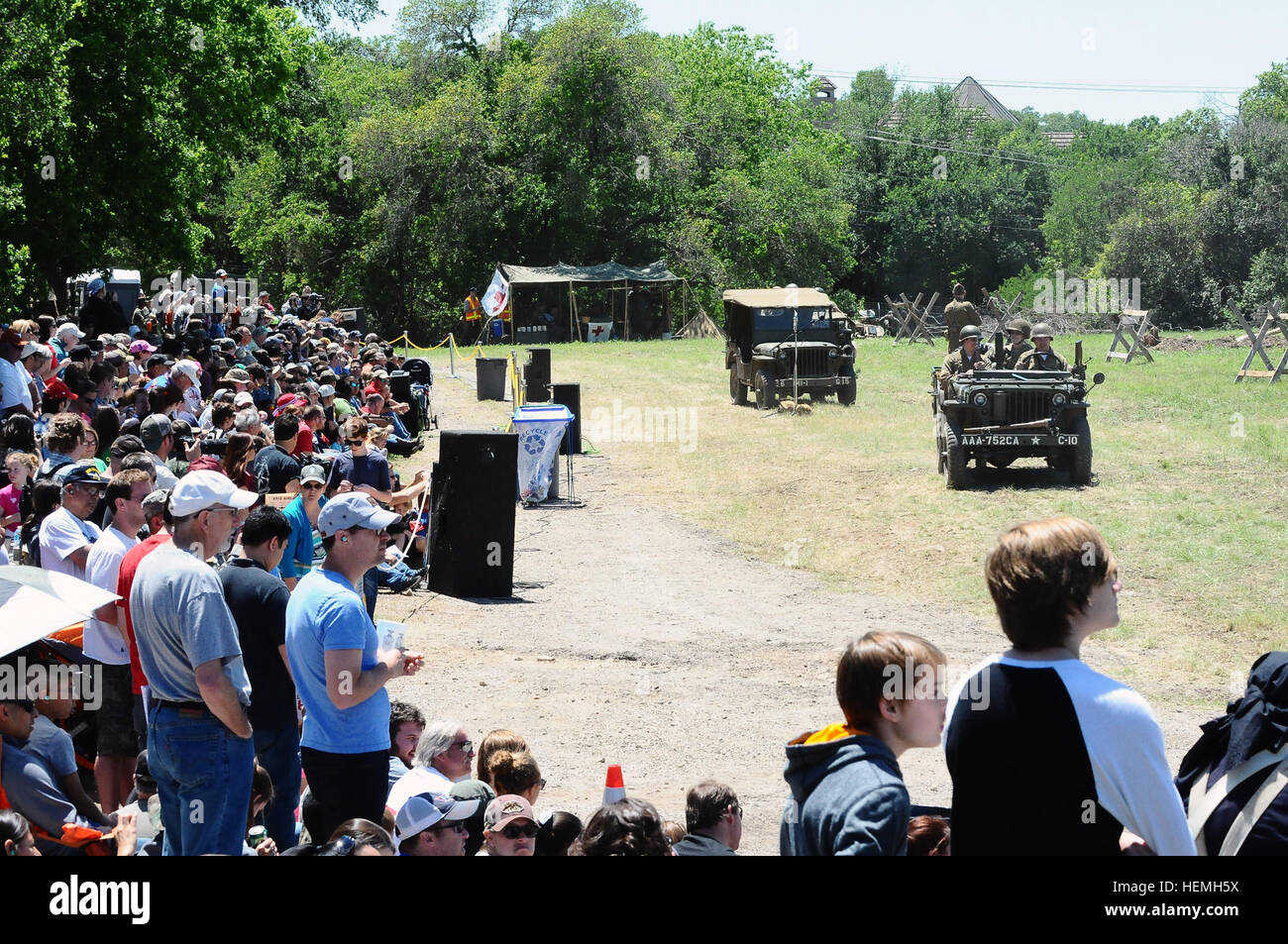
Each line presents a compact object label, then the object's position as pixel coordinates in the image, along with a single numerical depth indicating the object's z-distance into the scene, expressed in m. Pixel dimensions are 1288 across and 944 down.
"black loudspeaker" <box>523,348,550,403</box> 23.80
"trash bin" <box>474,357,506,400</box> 28.34
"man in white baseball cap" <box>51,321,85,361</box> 15.84
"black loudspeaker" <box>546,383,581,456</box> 20.41
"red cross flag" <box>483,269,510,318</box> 44.62
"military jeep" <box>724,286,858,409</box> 25.72
